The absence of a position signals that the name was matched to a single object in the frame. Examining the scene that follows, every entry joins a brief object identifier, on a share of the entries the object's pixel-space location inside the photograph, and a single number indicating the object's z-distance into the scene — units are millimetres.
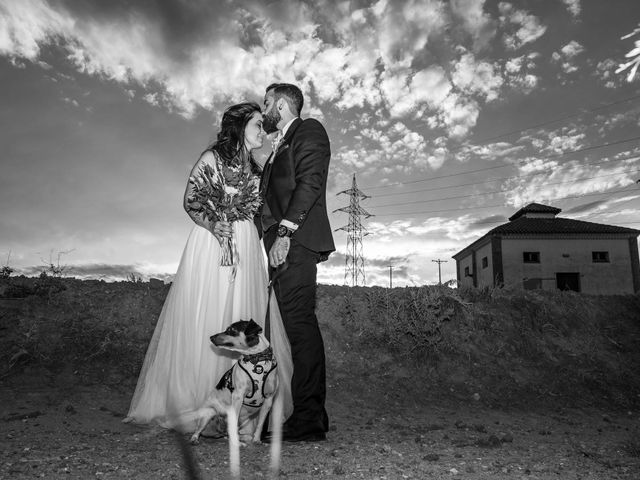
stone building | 37219
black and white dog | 3803
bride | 4465
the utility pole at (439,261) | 81750
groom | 4172
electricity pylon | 37625
